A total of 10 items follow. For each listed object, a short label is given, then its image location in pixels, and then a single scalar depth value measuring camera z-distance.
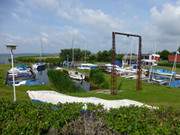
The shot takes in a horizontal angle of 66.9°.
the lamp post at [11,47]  5.45
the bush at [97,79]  13.89
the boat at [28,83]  14.40
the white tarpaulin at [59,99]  4.79
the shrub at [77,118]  2.65
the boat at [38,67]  26.92
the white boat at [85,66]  27.63
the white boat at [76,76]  19.09
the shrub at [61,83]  11.41
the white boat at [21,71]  19.50
